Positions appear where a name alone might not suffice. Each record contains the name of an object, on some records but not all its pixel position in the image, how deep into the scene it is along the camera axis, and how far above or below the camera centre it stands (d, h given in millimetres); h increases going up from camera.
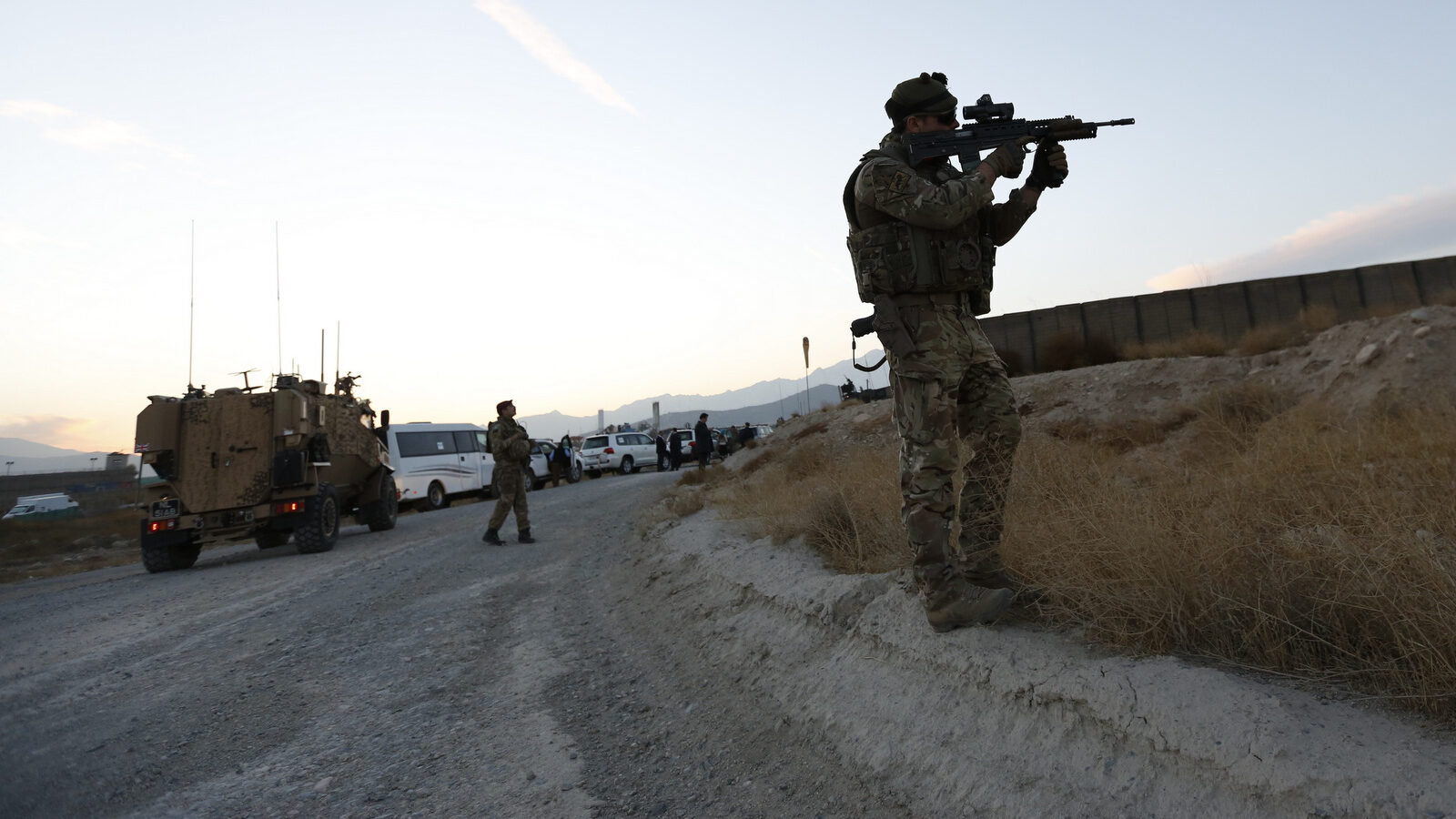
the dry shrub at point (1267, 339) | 11922 +1262
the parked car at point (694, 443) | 28000 +1000
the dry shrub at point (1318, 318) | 12016 +1570
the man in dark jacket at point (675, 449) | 29234 +832
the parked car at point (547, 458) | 25234 +754
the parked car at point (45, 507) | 33594 +630
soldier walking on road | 10305 +203
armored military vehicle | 10891 +466
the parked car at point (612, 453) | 29234 +853
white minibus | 18297 +668
